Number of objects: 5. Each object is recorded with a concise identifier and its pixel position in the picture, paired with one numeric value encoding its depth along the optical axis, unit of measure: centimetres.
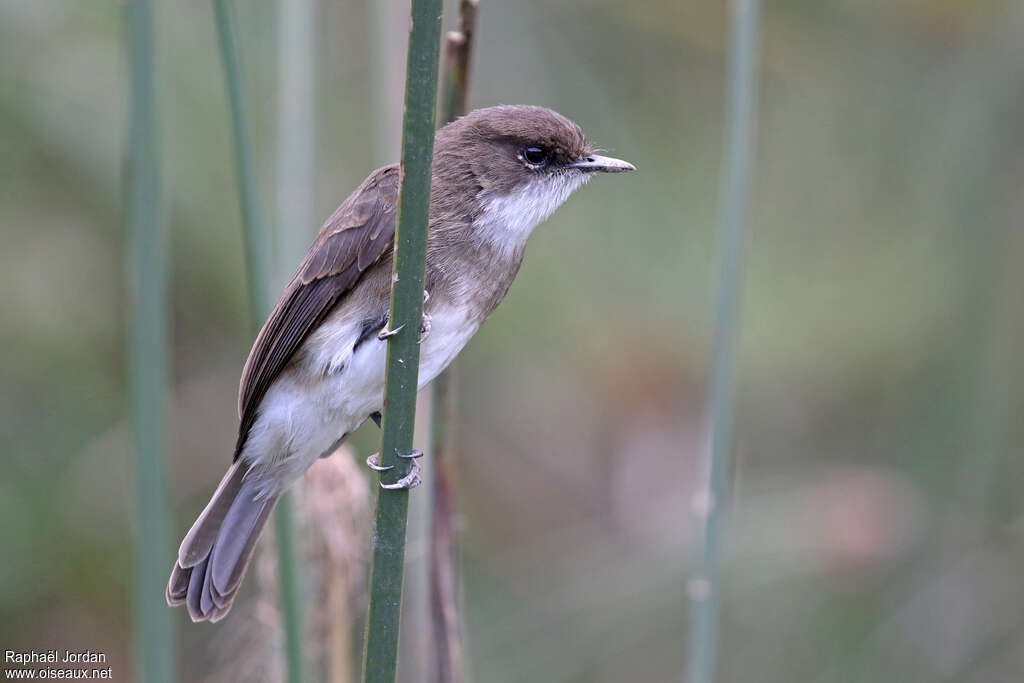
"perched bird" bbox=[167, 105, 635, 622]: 573
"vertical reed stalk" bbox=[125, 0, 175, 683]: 431
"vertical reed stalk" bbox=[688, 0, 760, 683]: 493
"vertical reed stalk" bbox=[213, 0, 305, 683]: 432
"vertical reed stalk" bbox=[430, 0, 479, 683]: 502
